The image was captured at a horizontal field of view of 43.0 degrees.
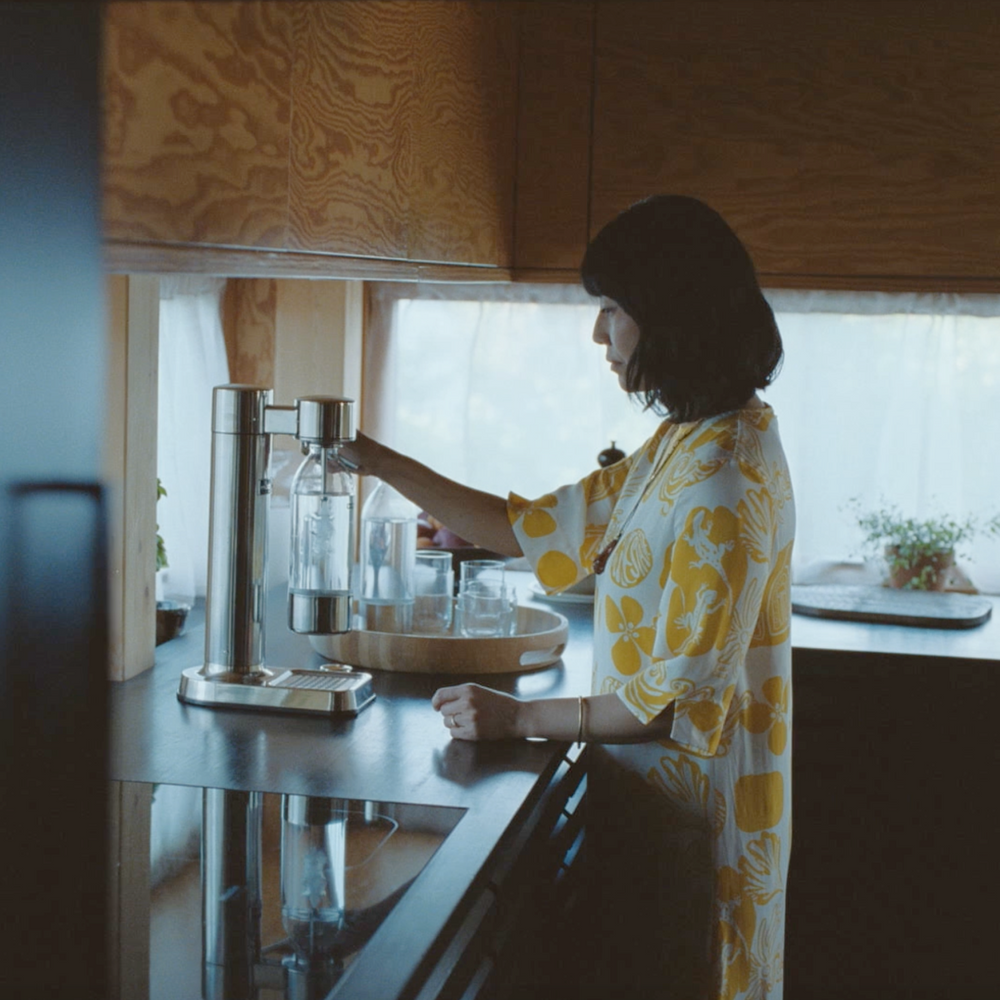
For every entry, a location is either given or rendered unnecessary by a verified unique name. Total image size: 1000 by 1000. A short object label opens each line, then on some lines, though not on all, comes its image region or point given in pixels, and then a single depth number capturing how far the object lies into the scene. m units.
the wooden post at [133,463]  1.75
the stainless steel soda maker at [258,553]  1.63
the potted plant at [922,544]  2.93
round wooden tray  1.91
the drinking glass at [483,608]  2.07
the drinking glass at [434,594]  2.21
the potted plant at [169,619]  2.06
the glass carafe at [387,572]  2.16
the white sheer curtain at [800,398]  2.98
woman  1.48
